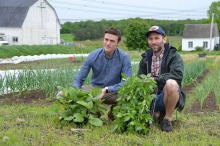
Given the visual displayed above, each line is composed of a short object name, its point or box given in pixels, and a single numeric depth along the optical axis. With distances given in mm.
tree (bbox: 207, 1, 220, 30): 71625
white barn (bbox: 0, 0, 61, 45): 39406
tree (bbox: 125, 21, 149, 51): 41062
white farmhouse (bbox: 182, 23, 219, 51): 57197
